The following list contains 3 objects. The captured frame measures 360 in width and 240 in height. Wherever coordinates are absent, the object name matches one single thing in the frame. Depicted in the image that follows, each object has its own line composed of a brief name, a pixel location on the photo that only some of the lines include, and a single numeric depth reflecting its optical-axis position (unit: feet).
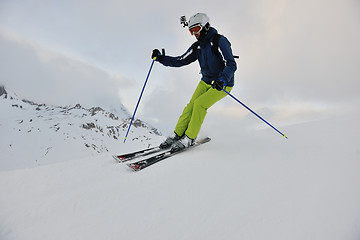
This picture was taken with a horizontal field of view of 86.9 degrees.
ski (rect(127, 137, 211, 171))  8.79
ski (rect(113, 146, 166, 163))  10.28
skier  10.70
